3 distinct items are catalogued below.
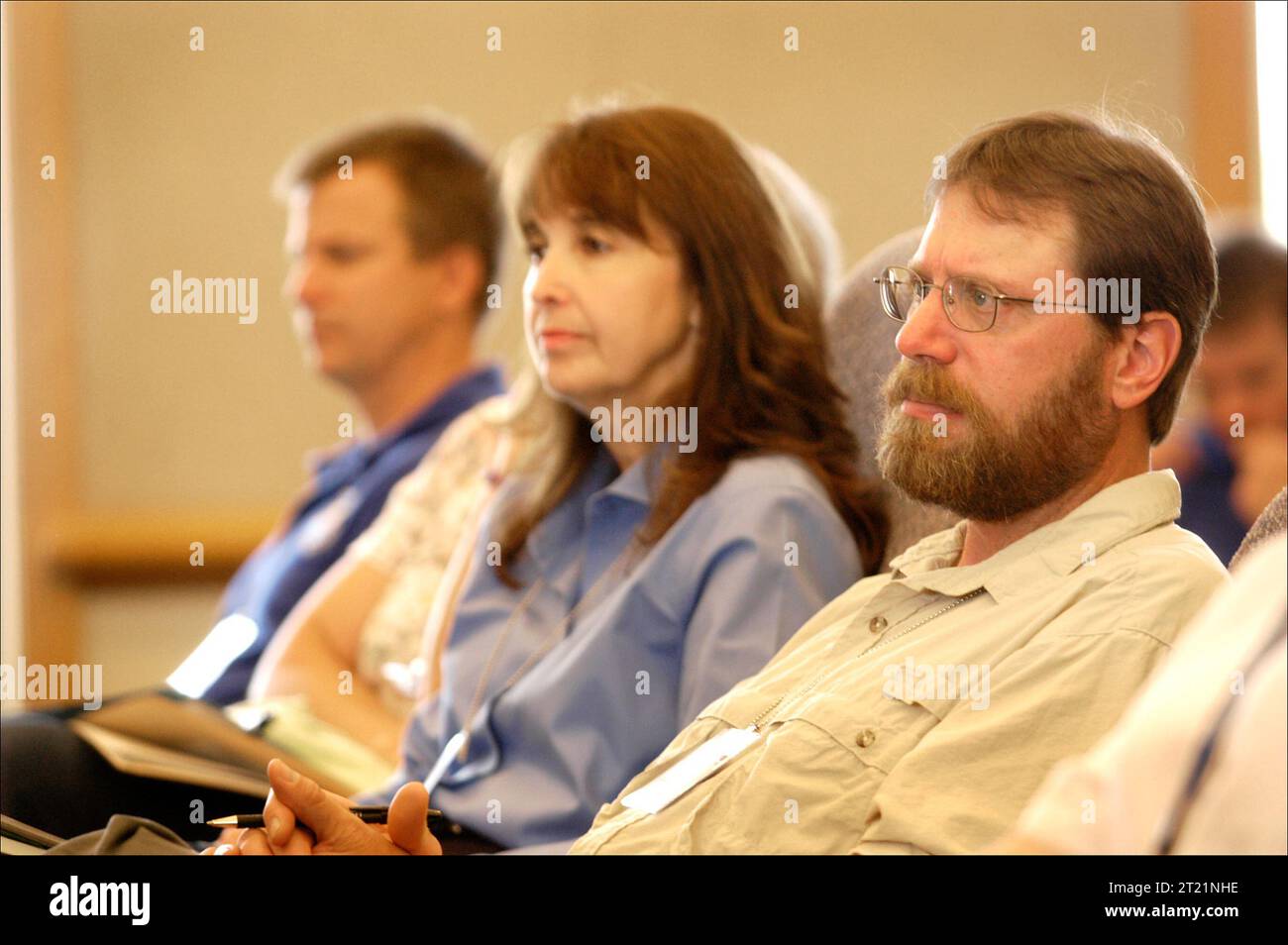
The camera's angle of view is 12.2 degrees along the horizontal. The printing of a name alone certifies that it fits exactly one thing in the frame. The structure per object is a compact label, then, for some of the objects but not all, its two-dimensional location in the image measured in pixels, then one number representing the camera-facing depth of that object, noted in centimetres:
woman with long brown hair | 391
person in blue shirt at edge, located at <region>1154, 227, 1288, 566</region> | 397
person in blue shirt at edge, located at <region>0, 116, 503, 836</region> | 496
